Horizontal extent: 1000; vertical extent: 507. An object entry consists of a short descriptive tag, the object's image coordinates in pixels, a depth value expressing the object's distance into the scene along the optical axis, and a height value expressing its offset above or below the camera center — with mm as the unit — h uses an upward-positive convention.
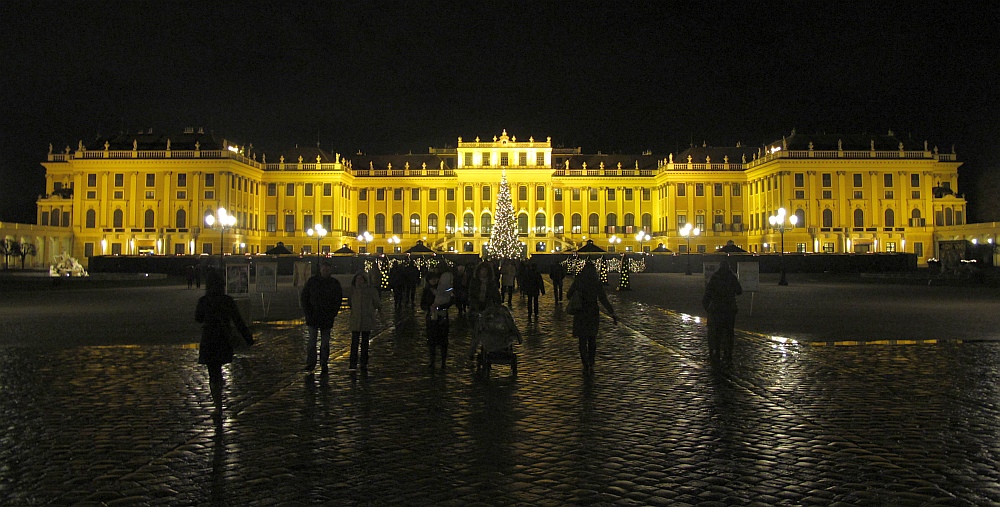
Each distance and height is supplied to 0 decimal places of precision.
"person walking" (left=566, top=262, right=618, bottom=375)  10938 -602
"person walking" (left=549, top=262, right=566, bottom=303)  25197 -216
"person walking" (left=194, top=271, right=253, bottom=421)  8016 -589
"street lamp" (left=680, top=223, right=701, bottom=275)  82006 +3811
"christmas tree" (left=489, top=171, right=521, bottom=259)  56438 +2684
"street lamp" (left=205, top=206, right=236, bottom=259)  41384 +2976
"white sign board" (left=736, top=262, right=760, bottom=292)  21062 -224
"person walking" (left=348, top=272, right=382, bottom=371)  11188 -534
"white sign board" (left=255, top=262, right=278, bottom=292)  20422 -137
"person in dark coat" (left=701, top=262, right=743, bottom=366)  11828 -596
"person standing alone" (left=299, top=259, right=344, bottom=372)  10688 -430
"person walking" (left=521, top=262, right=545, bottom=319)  19938 -343
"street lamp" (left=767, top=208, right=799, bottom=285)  37619 +2999
